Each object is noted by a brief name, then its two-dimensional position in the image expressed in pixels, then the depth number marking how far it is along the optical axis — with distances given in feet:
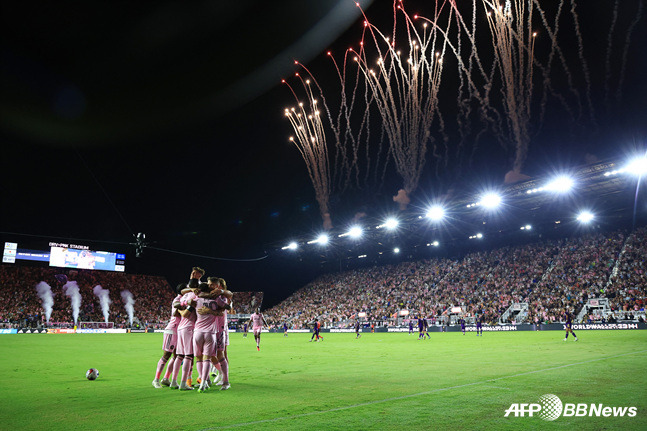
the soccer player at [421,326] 103.96
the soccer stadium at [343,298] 22.47
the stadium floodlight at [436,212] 139.33
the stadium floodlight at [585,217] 143.43
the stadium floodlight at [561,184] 112.34
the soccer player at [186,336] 28.14
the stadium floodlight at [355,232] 161.79
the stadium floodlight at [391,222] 152.15
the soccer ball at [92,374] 34.19
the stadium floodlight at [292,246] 183.32
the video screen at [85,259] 177.37
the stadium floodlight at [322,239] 172.45
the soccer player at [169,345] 29.68
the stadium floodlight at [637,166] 98.00
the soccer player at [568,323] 80.18
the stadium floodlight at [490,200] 127.24
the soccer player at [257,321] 68.03
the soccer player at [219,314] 27.99
